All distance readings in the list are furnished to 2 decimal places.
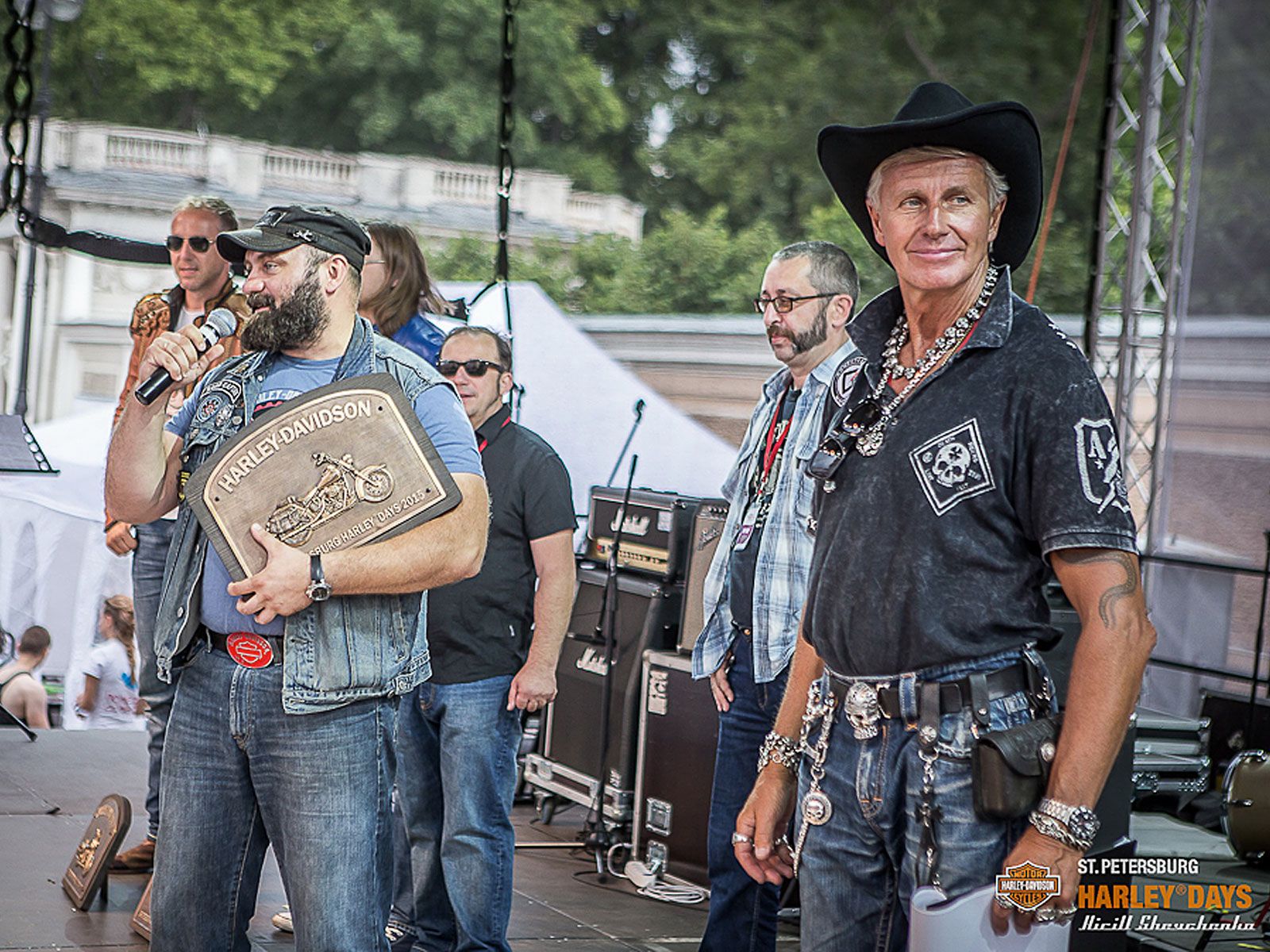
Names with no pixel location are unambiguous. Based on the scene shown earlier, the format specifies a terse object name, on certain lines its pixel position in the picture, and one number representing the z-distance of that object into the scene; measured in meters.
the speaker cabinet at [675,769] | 5.07
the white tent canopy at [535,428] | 8.57
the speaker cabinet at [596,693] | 5.44
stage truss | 7.64
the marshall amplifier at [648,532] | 5.42
